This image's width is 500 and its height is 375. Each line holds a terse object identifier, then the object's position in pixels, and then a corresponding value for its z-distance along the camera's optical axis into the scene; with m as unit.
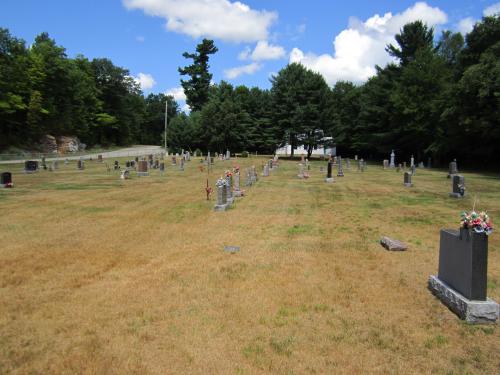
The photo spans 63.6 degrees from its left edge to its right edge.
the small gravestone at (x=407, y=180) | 24.45
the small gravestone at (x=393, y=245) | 10.34
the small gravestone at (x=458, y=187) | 19.23
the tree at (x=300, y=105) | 58.09
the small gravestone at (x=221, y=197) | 16.28
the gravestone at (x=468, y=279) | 6.18
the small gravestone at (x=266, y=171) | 32.06
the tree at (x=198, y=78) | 88.81
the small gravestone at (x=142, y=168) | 30.41
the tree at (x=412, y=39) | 52.28
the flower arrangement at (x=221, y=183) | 16.38
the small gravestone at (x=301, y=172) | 30.44
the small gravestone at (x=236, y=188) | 20.22
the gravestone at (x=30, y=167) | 32.47
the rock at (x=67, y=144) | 67.88
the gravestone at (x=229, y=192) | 17.30
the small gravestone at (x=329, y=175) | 27.28
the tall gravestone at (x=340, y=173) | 31.36
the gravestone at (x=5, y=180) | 22.31
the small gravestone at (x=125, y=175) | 28.02
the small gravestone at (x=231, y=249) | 10.23
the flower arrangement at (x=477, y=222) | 6.27
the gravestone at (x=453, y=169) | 29.67
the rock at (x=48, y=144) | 63.59
